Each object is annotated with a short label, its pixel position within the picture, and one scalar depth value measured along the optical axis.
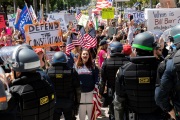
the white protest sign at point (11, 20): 15.58
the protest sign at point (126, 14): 21.67
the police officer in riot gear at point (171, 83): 3.61
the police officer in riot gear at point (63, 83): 5.55
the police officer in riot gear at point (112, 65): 6.26
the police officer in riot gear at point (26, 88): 3.34
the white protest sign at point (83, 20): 13.60
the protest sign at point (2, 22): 13.76
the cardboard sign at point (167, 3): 9.88
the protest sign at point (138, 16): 16.03
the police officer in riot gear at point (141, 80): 4.26
